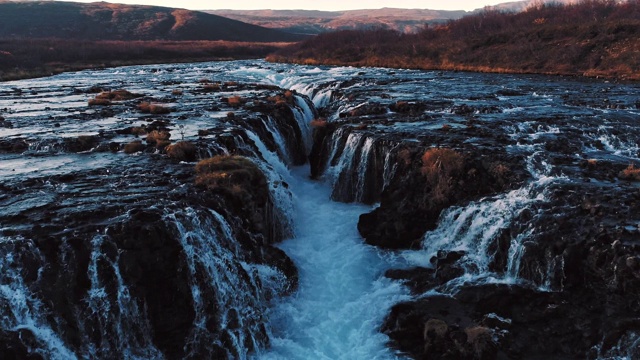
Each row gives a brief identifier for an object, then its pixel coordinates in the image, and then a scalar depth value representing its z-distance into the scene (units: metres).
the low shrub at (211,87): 45.25
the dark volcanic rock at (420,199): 19.66
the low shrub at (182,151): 21.16
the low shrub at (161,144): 22.70
